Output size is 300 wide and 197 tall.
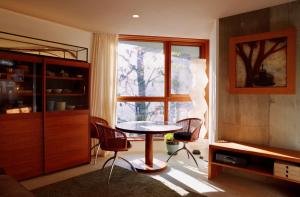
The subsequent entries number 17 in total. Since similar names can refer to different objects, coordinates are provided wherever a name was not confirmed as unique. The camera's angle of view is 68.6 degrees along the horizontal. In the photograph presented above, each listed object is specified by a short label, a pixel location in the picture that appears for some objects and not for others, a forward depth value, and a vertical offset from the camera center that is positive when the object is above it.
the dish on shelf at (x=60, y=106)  3.47 -0.15
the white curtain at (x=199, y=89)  4.55 +0.17
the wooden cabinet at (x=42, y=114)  2.93 -0.25
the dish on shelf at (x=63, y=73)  3.61 +0.38
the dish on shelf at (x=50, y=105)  3.34 -0.13
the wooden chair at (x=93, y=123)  3.91 -0.46
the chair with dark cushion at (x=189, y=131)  3.72 -0.60
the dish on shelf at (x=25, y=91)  3.15 +0.08
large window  4.66 +0.44
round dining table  3.19 -0.50
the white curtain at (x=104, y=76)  4.23 +0.40
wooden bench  2.56 -0.73
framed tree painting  2.85 +0.48
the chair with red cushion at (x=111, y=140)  3.16 -0.62
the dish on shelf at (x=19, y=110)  2.92 -0.19
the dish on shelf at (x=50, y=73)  3.40 +0.37
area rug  2.69 -1.18
